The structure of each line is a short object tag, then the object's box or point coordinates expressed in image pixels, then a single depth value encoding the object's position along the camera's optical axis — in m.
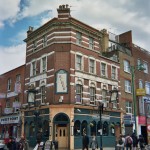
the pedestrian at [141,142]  17.07
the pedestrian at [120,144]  15.61
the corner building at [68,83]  18.93
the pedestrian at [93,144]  16.51
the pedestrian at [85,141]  15.62
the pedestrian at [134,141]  16.32
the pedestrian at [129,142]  15.96
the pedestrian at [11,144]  14.89
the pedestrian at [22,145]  14.08
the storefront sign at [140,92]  25.75
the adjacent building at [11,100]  23.20
